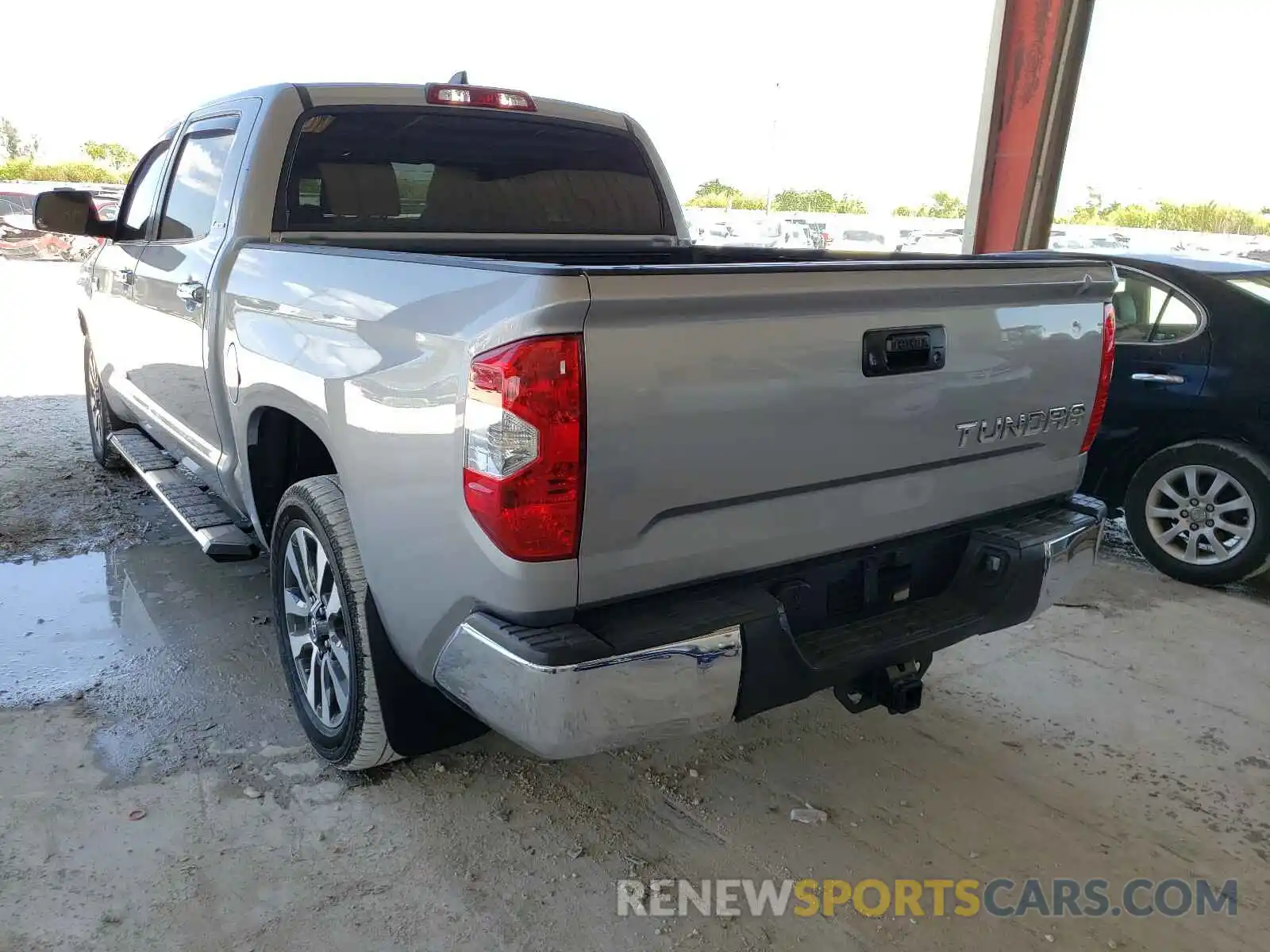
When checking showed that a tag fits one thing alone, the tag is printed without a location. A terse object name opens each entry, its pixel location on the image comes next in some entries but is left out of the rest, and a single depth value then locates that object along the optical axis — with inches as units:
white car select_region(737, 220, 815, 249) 741.3
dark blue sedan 171.3
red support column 329.7
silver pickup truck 71.7
